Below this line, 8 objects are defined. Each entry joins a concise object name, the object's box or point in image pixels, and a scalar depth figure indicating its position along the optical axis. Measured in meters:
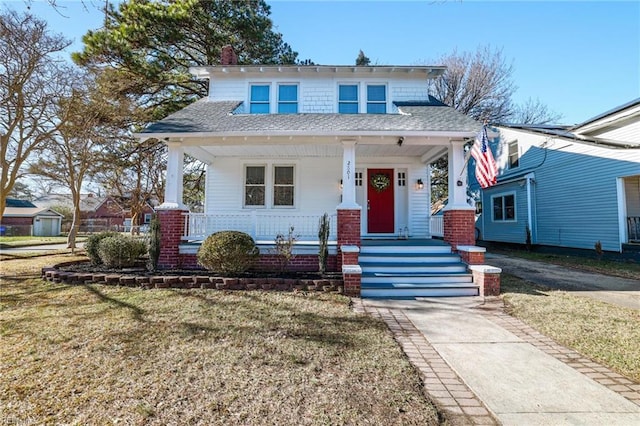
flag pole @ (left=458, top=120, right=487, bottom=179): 7.30
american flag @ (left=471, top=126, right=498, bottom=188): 6.71
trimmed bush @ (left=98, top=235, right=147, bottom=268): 7.52
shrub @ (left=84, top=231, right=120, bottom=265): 7.96
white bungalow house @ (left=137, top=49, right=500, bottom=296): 7.69
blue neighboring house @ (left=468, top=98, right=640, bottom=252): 10.81
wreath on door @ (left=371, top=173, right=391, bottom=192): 10.09
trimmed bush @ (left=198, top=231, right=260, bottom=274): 6.75
